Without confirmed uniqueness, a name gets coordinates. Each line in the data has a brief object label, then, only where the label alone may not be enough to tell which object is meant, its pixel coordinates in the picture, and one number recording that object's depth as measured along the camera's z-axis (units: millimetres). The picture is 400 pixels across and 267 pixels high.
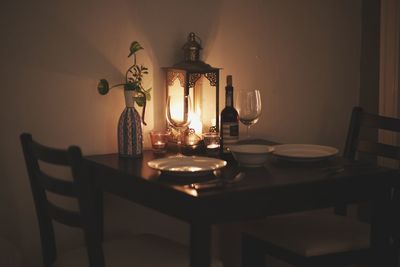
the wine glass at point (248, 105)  2330
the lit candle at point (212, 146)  2336
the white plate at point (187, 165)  1890
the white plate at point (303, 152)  2127
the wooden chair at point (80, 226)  1705
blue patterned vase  2275
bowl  2062
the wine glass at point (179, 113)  2409
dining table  1693
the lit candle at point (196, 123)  2535
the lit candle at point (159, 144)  2387
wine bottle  2234
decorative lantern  2430
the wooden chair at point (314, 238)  2092
